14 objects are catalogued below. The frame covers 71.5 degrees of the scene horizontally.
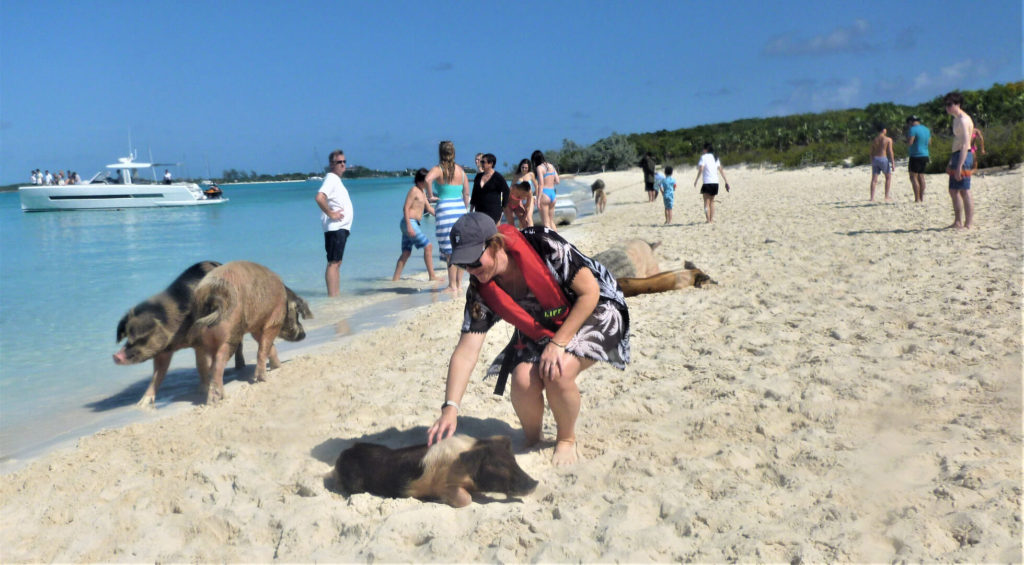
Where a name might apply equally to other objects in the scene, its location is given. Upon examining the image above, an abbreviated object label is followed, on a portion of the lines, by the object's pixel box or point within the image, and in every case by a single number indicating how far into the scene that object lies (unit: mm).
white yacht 40344
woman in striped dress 8646
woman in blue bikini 13125
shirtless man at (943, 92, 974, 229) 8992
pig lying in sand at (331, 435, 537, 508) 3207
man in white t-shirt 8477
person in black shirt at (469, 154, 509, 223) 8883
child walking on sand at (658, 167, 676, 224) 15648
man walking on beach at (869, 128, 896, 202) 13801
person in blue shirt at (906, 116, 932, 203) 12336
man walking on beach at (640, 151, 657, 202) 20859
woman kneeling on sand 3139
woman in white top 13977
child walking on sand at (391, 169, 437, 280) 9898
